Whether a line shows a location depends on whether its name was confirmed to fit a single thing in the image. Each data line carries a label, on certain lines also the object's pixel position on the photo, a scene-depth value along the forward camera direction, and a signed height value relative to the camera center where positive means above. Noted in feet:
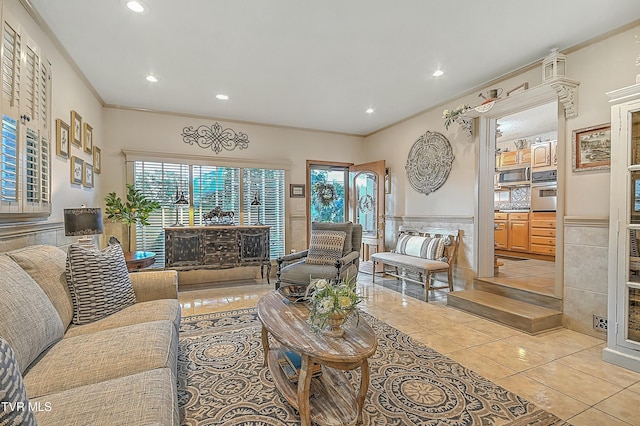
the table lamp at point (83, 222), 8.09 -0.35
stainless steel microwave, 20.97 +2.46
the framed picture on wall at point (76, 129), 10.06 +2.74
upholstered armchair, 11.90 -1.98
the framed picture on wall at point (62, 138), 8.87 +2.13
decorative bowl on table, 7.64 -2.19
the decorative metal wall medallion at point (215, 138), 15.97 +3.88
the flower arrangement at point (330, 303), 5.50 -1.72
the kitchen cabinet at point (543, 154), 19.48 +3.71
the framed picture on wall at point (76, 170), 10.09 +1.34
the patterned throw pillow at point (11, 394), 2.31 -1.48
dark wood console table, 14.28 -1.82
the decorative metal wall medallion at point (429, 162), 14.32 +2.40
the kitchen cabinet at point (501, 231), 21.97 -1.51
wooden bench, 12.90 -2.18
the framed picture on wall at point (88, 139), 11.51 +2.75
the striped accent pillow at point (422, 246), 13.61 -1.72
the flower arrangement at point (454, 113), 12.53 +4.07
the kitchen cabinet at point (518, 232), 20.61 -1.45
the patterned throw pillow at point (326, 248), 12.85 -1.63
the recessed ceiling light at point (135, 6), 7.25 +4.94
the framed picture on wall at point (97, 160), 12.81 +2.16
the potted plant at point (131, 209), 12.73 +0.01
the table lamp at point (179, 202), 14.95 +0.36
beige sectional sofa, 3.55 -2.29
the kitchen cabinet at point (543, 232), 18.92 -1.39
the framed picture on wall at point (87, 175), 11.26 +1.31
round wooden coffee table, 4.95 -2.51
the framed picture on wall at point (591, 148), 8.84 +1.89
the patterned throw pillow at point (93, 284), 6.15 -1.57
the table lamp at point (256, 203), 16.70 +0.37
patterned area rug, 5.56 -3.79
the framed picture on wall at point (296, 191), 18.29 +1.15
